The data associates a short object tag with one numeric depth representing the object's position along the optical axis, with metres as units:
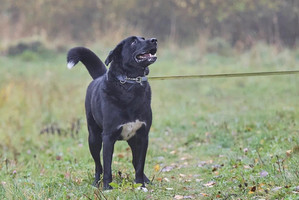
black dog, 9.04
